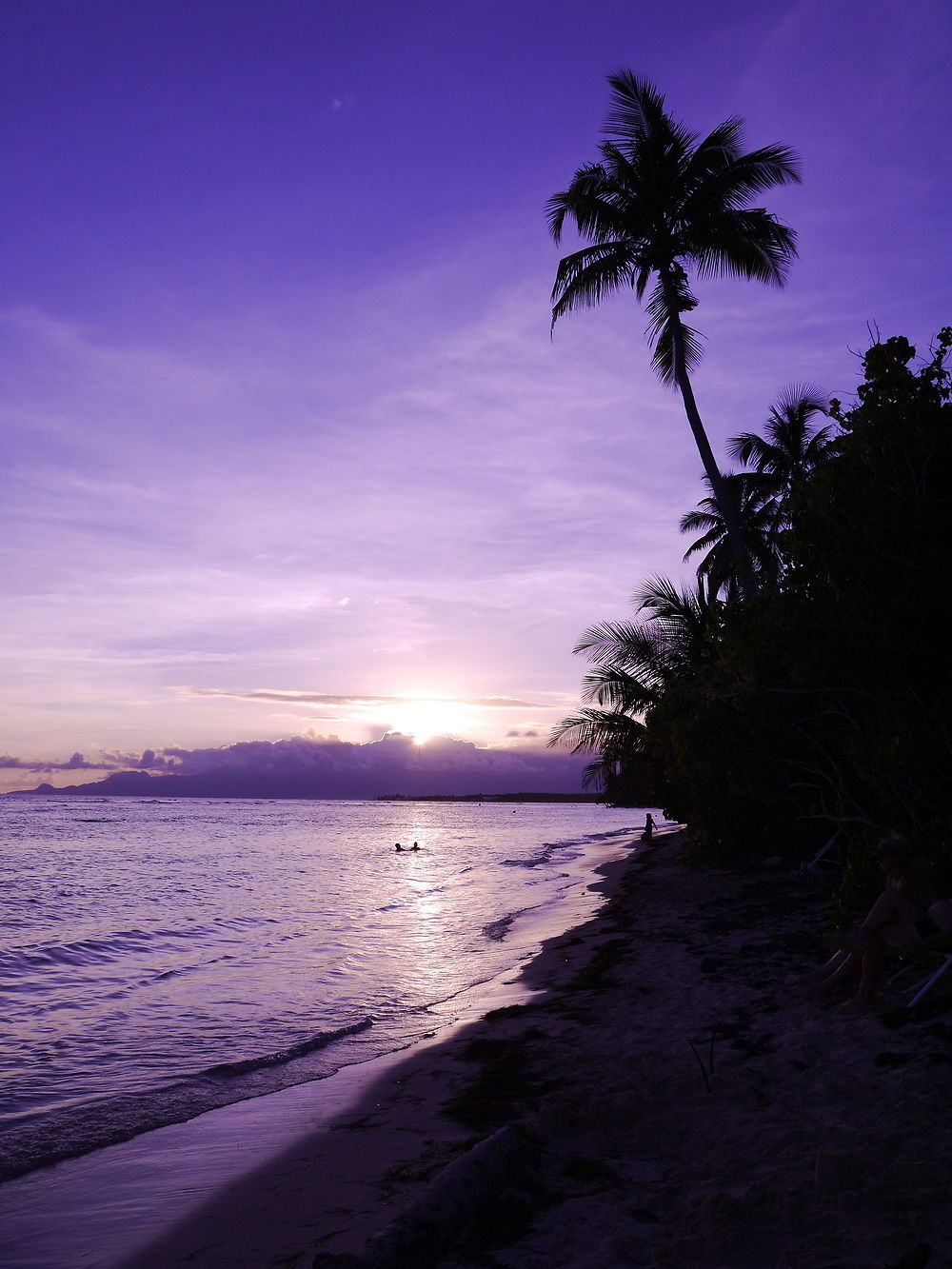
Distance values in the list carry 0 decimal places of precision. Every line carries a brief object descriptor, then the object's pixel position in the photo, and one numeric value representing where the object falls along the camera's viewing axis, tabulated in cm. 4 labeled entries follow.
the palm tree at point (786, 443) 2689
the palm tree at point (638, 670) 2183
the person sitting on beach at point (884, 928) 650
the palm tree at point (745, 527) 2394
